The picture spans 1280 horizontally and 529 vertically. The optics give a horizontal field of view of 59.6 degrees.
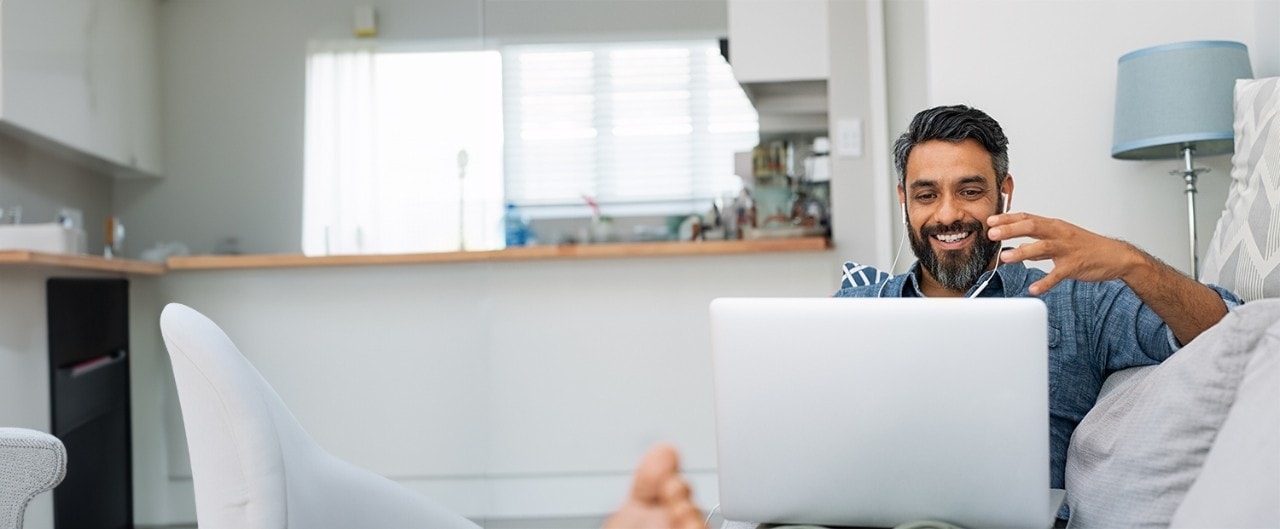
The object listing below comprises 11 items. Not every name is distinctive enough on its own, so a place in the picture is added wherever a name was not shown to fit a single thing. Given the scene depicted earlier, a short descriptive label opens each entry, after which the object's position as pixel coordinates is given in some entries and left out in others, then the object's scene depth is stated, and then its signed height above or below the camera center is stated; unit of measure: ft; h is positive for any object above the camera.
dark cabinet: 11.01 -1.10
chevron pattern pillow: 5.70 +0.27
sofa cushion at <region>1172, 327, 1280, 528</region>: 3.10 -0.59
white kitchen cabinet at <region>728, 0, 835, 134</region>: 12.27 +2.56
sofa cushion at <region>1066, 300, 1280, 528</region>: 3.44 -0.54
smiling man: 4.70 -0.04
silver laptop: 3.51 -0.44
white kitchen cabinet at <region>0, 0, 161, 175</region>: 11.28 +2.46
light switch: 12.10 +1.42
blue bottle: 14.92 +0.80
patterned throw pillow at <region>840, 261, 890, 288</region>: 6.74 -0.04
